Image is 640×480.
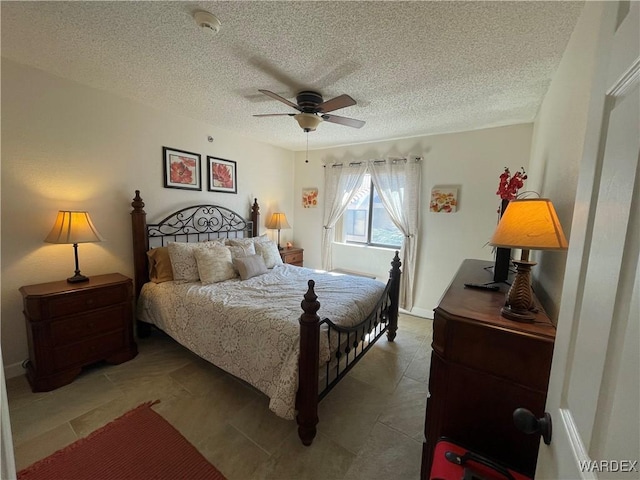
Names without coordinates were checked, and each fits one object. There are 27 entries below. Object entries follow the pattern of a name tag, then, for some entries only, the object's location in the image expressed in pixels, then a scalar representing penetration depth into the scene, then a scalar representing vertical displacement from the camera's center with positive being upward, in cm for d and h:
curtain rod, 359 +77
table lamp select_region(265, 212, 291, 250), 418 -21
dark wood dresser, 102 -67
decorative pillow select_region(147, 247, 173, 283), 273 -65
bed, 166 -84
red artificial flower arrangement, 169 +21
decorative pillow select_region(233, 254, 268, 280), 287 -65
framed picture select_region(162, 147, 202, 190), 301 +43
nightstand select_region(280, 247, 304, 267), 422 -77
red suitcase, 99 -98
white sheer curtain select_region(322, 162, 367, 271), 412 +32
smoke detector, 142 +103
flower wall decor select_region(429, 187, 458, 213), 338 +21
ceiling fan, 218 +82
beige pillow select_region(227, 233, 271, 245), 330 -43
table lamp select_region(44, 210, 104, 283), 212 -25
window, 407 -15
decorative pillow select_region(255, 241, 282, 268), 335 -58
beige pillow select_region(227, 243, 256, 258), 306 -51
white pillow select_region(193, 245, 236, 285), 269 -62
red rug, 145 -149
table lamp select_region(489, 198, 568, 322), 102 -7
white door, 41 -13
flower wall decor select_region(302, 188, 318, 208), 459 +23
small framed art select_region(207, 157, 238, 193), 345 +43
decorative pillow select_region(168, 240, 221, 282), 269 -59
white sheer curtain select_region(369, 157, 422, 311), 362 +20
